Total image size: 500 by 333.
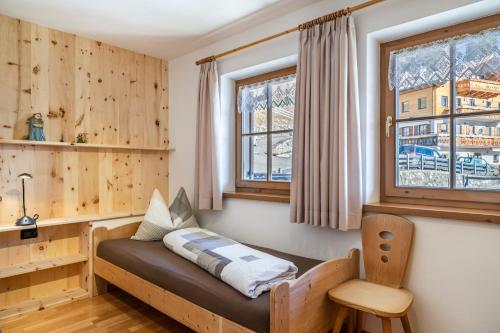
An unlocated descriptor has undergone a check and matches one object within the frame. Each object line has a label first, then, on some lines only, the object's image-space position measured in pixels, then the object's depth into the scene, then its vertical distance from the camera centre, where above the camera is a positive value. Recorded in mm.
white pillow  2877 -548
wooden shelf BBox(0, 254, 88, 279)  2497 -839
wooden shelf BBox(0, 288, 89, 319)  2541 -1164
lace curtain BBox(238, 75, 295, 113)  2699 +611
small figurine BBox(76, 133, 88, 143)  2971 +242
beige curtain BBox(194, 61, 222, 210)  2934 +173
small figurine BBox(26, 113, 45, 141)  2662 +308
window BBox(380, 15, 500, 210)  1802 +270
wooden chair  1618 -702
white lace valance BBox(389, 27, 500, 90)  1771 +605
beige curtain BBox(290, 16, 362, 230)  2033 +209
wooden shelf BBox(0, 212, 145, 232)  2459 -488
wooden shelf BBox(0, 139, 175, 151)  2532 +172
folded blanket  1718 -600
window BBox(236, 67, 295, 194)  2750 +288
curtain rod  1985 +982
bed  1571 -747
